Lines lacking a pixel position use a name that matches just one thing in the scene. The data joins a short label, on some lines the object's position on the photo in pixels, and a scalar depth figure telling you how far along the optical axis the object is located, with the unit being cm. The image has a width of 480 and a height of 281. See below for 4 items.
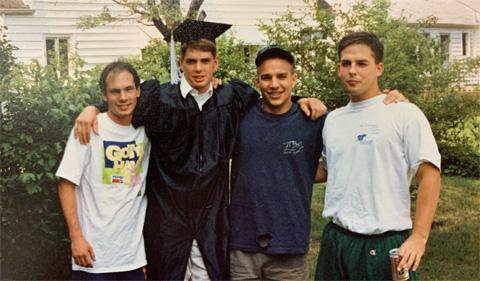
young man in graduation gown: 348
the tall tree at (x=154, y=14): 820
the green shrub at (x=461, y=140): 693
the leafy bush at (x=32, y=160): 458
